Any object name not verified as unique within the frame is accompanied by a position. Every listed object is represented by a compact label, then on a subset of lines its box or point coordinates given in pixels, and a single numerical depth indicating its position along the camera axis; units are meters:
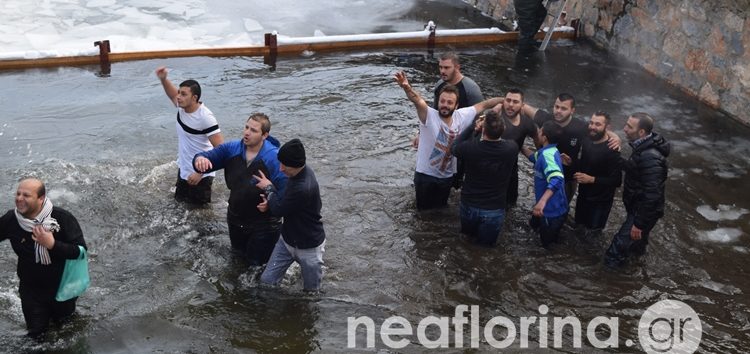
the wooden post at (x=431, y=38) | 13.45
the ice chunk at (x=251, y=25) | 14.91
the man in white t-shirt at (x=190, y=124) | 6.74
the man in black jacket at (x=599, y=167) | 6.68
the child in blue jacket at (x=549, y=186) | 6.56
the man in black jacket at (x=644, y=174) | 6.36
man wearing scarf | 4.94
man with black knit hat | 5.43
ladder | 13.77
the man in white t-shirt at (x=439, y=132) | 6.89
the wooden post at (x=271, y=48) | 12.46
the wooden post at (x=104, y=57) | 11.45
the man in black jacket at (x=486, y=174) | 6.32
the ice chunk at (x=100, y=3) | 15.91
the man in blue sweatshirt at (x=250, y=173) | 5.91
